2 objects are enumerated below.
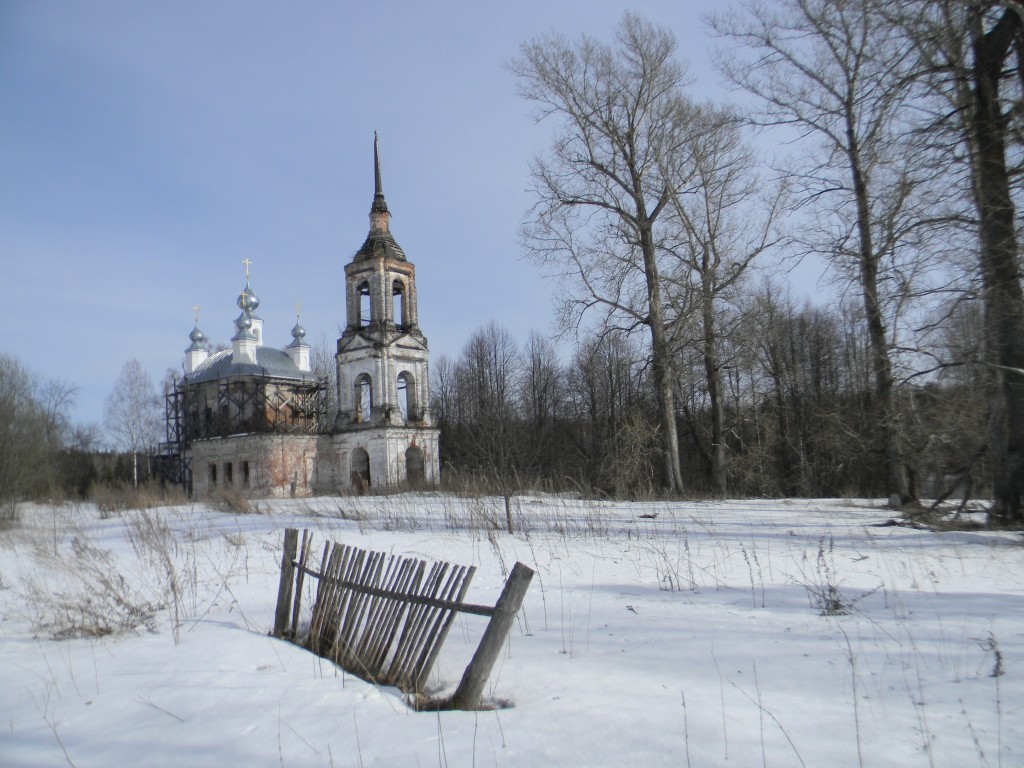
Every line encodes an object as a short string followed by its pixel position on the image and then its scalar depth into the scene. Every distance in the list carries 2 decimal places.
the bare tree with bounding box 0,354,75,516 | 19.86
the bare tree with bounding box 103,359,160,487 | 51.16
